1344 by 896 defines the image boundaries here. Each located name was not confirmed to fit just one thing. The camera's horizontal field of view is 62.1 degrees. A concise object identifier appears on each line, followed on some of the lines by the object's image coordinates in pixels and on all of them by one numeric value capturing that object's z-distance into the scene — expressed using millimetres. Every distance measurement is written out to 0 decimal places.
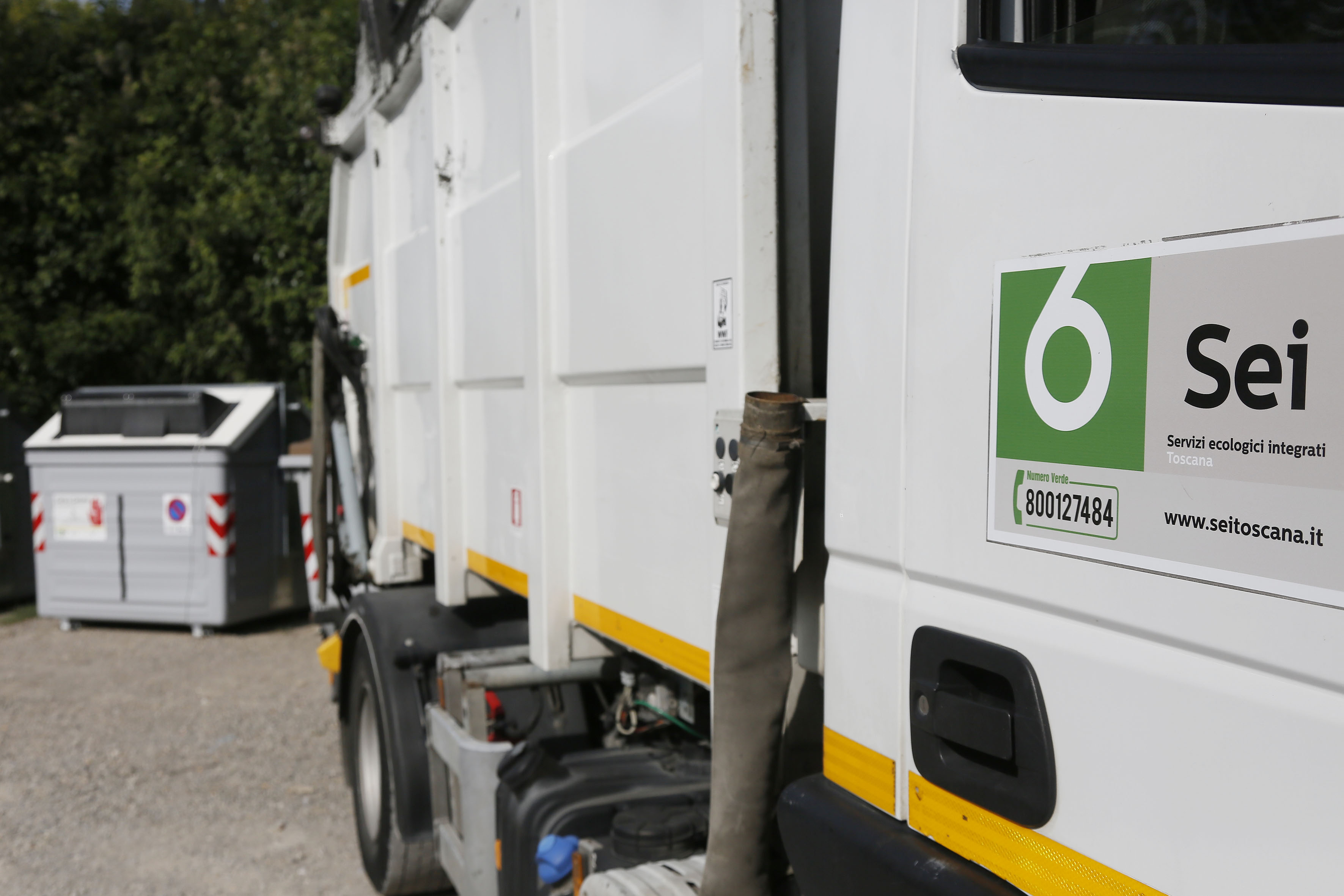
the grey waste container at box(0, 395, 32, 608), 9602
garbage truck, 1028
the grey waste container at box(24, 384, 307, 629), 8383
